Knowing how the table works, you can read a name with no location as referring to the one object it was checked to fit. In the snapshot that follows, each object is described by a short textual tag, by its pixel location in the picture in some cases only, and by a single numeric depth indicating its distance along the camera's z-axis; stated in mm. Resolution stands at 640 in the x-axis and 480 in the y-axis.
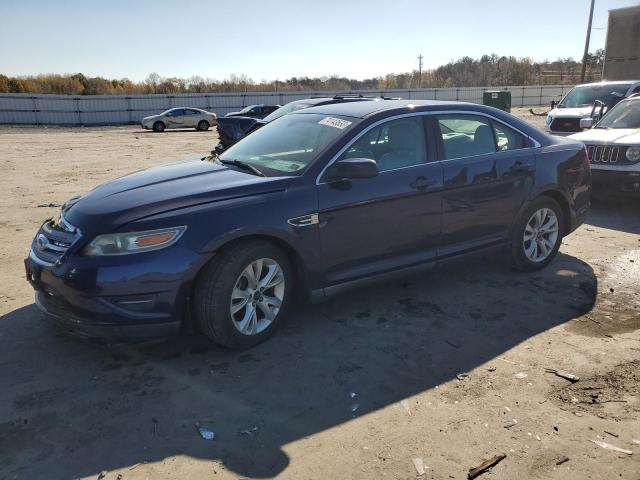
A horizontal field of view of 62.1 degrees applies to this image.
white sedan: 30172
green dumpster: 30812
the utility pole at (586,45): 41569
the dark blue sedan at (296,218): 3496
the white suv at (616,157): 7574
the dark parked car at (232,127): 12512
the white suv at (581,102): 13008
